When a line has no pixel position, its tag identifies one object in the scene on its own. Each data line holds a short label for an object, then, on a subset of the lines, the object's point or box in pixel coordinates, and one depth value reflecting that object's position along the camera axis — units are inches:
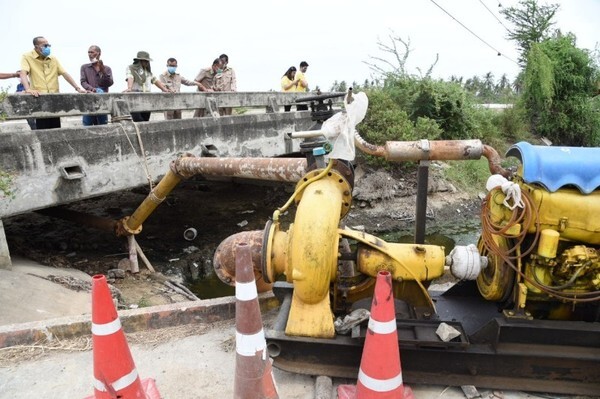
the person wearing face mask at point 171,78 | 346.0
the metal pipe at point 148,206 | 247.9
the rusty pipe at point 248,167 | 201.2
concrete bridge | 204.4
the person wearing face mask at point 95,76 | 282.5
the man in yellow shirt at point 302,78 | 473.7
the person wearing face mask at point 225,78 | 384.5
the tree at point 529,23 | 775.7
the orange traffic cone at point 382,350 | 89.0
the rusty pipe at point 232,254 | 117.0
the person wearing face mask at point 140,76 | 309.2
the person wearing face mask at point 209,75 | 382.0
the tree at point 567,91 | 645.3
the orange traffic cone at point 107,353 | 89.0
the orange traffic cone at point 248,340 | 90.0
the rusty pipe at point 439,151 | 121.2
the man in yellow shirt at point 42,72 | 240.1
